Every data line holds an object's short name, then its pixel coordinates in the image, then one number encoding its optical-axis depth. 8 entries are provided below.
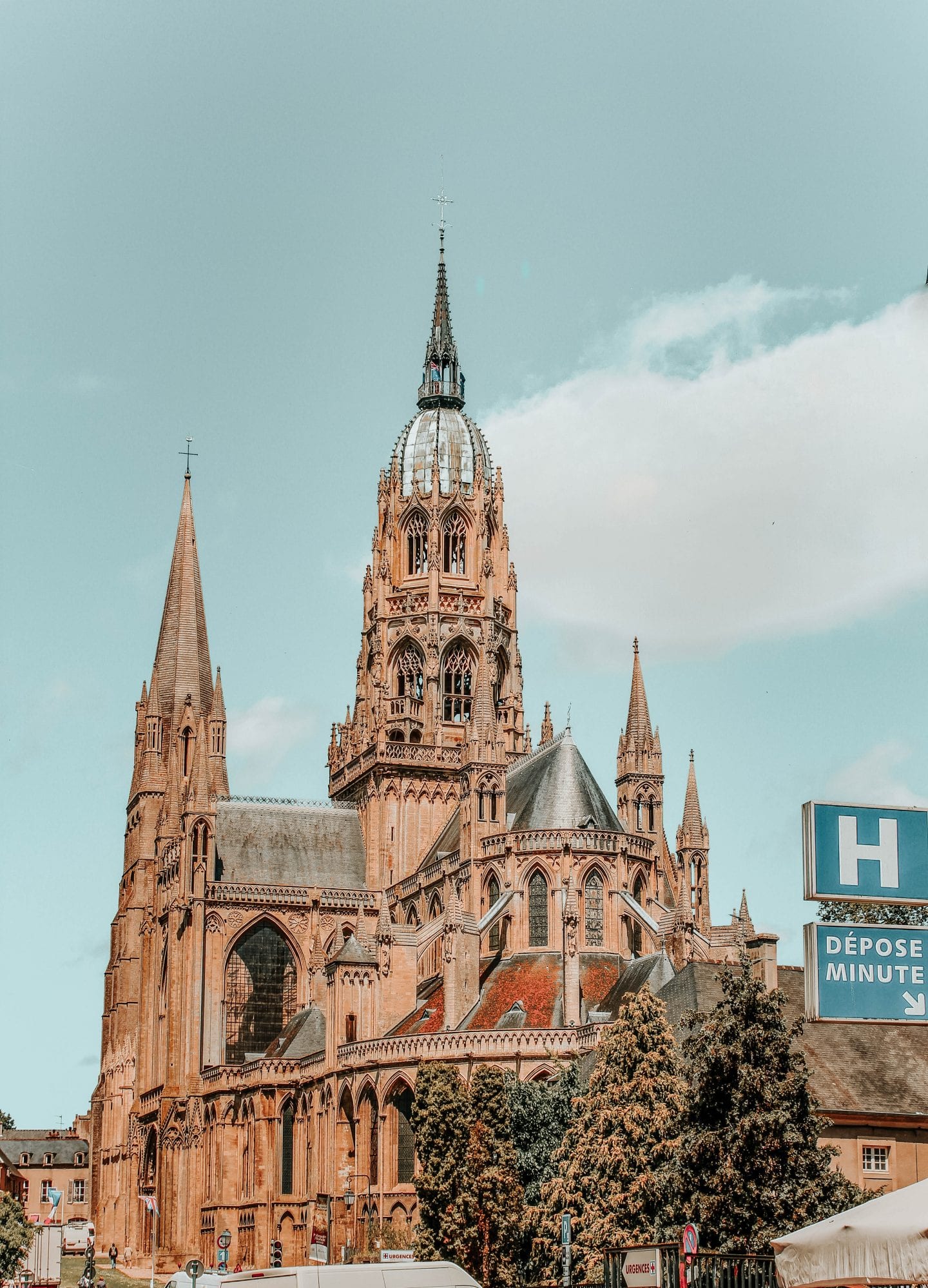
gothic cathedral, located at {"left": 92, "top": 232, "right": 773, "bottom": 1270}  74.00
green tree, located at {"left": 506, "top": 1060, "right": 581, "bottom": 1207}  57.19
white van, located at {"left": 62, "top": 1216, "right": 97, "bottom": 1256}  94.56
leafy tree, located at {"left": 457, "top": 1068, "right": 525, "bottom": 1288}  53.31
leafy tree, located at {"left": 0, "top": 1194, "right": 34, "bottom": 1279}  64.31
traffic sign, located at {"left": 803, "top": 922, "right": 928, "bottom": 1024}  21.22
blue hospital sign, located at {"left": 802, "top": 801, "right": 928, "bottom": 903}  21.42
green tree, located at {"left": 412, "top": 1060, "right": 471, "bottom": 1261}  53.62
